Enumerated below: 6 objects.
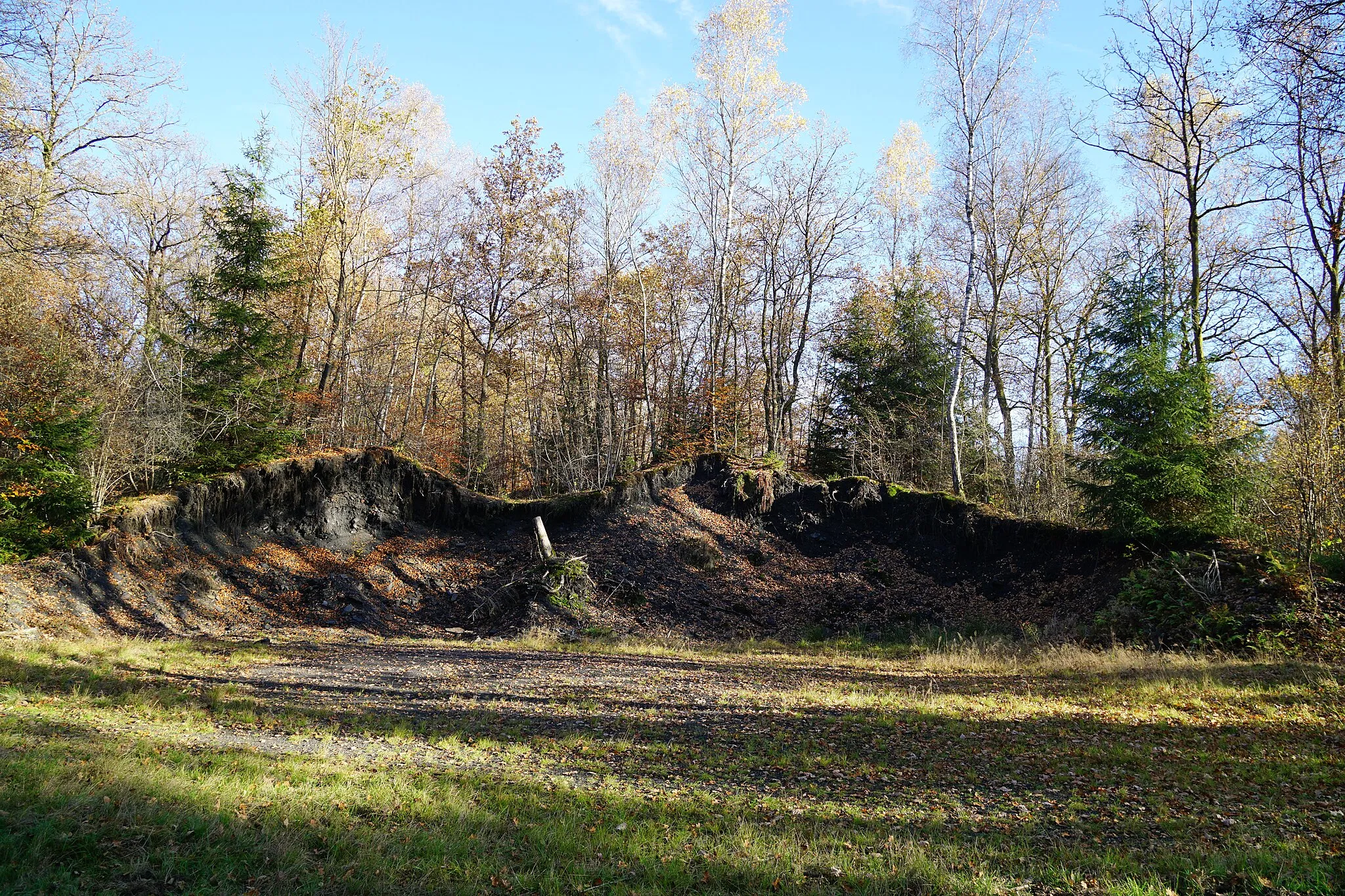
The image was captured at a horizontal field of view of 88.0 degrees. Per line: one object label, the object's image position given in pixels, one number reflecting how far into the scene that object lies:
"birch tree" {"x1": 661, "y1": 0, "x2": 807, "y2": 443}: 22.41
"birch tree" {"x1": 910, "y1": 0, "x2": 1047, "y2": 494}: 19.33
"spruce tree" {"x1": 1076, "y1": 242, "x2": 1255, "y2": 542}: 14.78
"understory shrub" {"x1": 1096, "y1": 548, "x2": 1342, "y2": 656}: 12.04
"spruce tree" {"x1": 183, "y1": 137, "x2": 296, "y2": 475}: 18.38
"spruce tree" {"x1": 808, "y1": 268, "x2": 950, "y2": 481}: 23.31
